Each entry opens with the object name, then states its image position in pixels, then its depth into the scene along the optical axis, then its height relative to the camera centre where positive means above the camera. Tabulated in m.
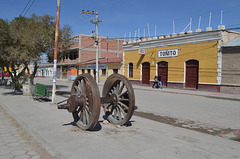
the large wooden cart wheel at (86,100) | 5.11 -0.57
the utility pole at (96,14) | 31.14 +9.14
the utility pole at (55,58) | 10.45 +0.90
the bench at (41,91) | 11.37 -0.82
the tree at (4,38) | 13.27 +2.35
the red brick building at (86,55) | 40.07 +4.72
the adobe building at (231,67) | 17.25 +1.05
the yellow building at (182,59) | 18.84 +2.08
